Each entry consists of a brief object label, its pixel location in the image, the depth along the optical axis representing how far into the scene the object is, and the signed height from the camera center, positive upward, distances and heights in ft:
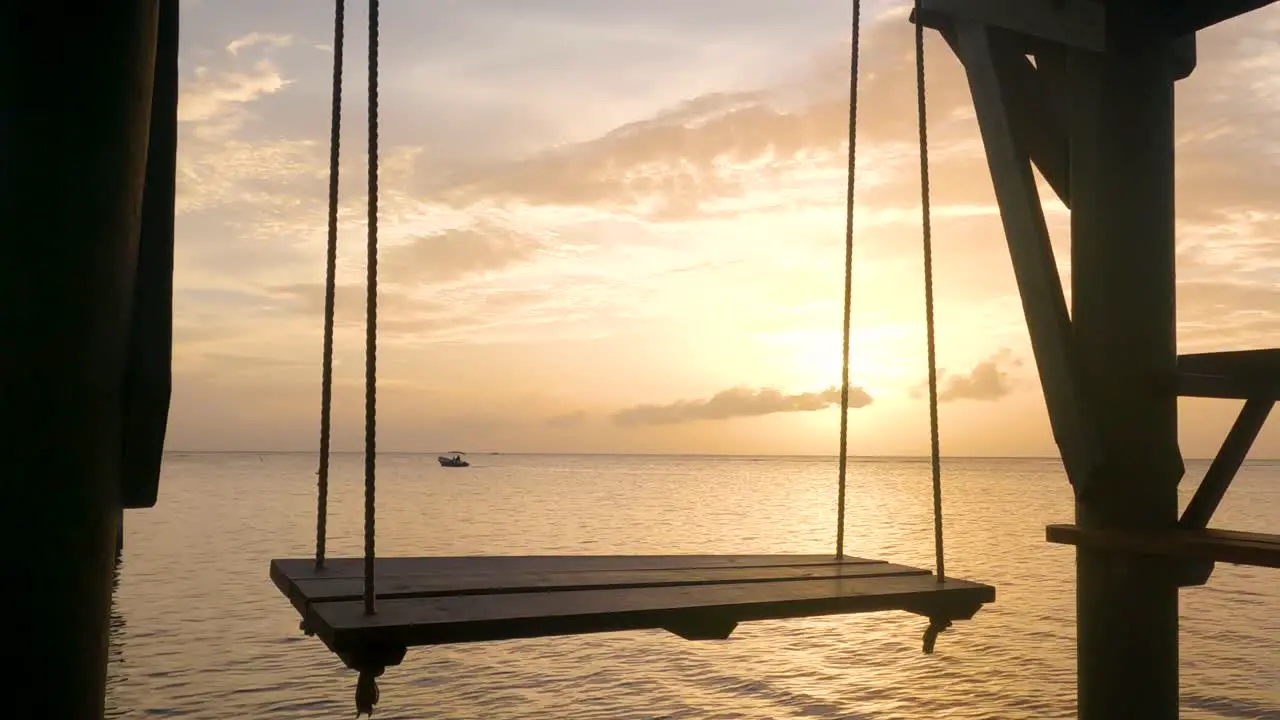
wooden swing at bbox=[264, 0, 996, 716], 9.27 -2.05
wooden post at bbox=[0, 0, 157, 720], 5.31 +0.39
